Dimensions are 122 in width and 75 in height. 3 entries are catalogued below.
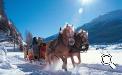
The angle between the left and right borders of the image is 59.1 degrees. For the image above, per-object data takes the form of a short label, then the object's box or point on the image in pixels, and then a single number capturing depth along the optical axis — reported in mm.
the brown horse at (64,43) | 4540
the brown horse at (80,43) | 5063
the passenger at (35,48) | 6054
